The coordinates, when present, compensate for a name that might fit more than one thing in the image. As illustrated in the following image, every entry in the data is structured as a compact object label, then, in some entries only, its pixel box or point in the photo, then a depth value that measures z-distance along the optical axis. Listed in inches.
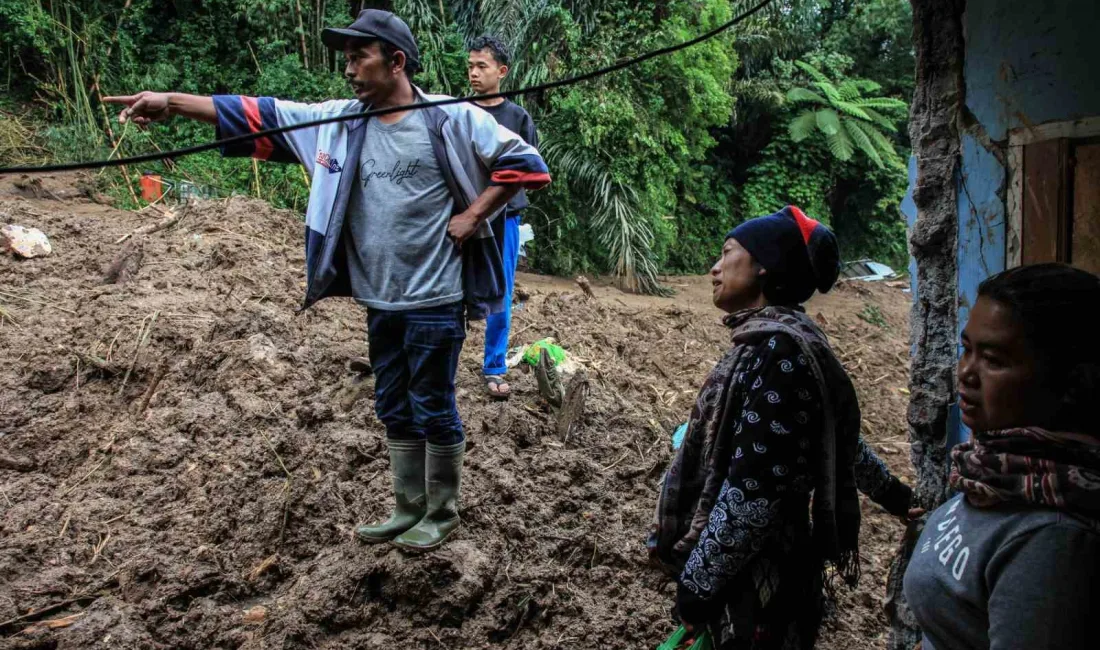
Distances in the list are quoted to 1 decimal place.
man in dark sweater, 173.3
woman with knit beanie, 73.0
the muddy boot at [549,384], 192.1
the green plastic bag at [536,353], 209.5
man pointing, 116.1
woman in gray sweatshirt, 48.4
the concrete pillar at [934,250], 108.0
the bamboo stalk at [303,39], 443.2
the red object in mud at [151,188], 328.8
